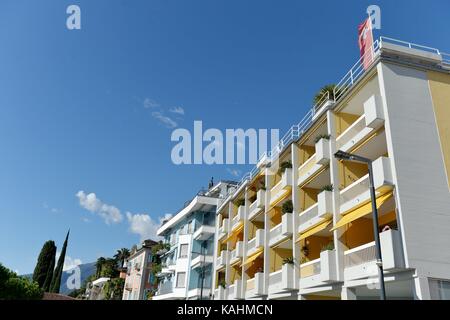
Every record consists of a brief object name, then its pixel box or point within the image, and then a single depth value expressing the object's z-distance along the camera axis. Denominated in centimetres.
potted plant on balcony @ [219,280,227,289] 3812
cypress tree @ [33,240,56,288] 7869
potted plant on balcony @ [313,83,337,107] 2862
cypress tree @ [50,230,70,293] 8187
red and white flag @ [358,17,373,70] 2222
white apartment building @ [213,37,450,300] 1669
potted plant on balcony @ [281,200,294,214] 2734
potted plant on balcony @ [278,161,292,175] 2906
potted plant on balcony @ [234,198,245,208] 3985
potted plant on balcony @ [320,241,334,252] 2152
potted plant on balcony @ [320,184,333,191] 2277
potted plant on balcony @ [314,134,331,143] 2418
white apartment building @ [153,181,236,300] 4672
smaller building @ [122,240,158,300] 7037
